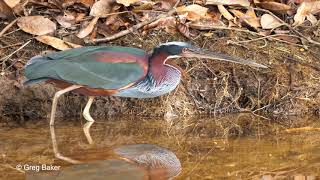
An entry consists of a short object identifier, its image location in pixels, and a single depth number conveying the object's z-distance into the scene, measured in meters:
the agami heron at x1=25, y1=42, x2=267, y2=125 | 10.50
